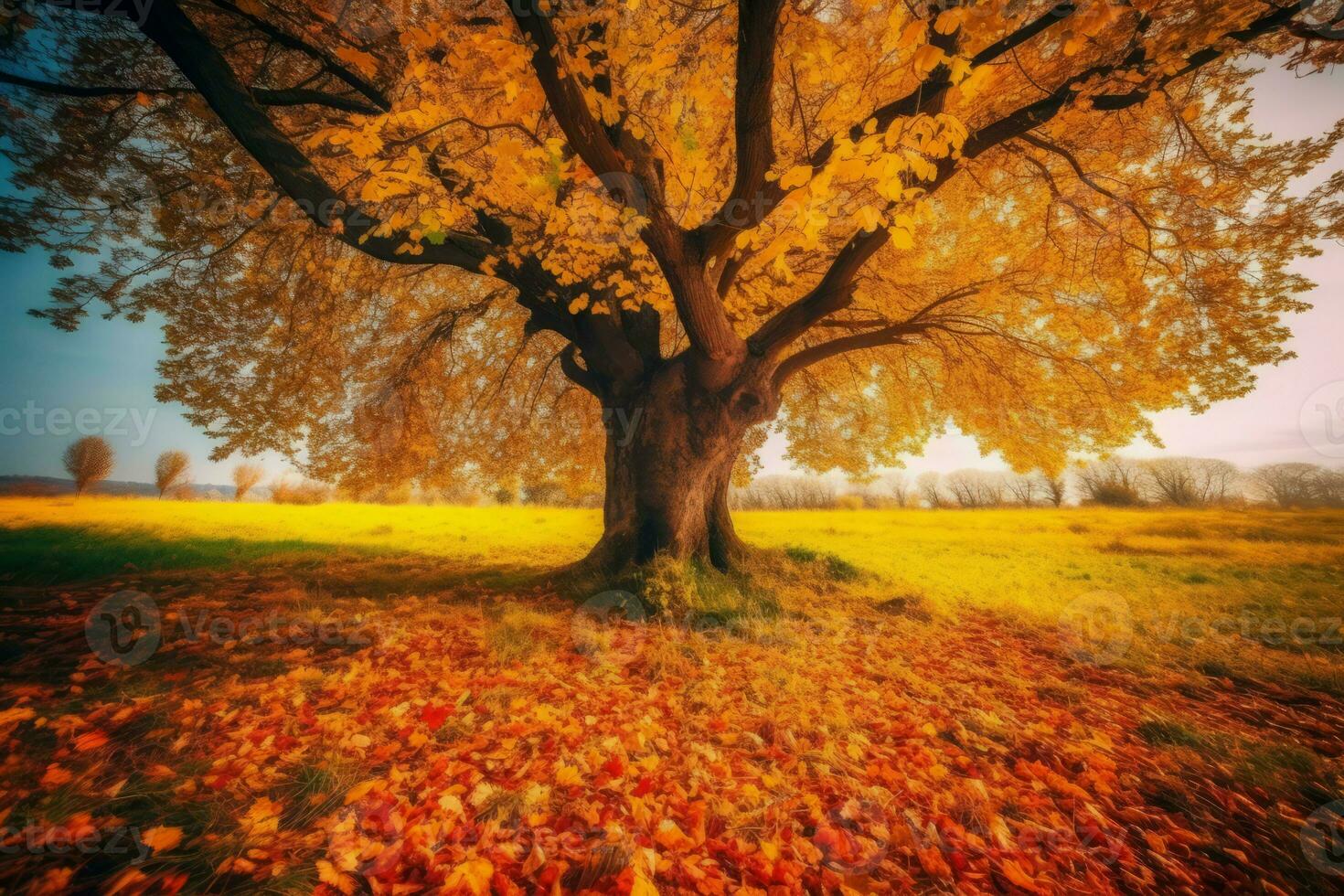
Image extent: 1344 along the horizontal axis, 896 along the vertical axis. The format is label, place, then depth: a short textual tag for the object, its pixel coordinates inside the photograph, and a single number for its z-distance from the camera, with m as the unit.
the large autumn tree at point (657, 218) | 3.77
